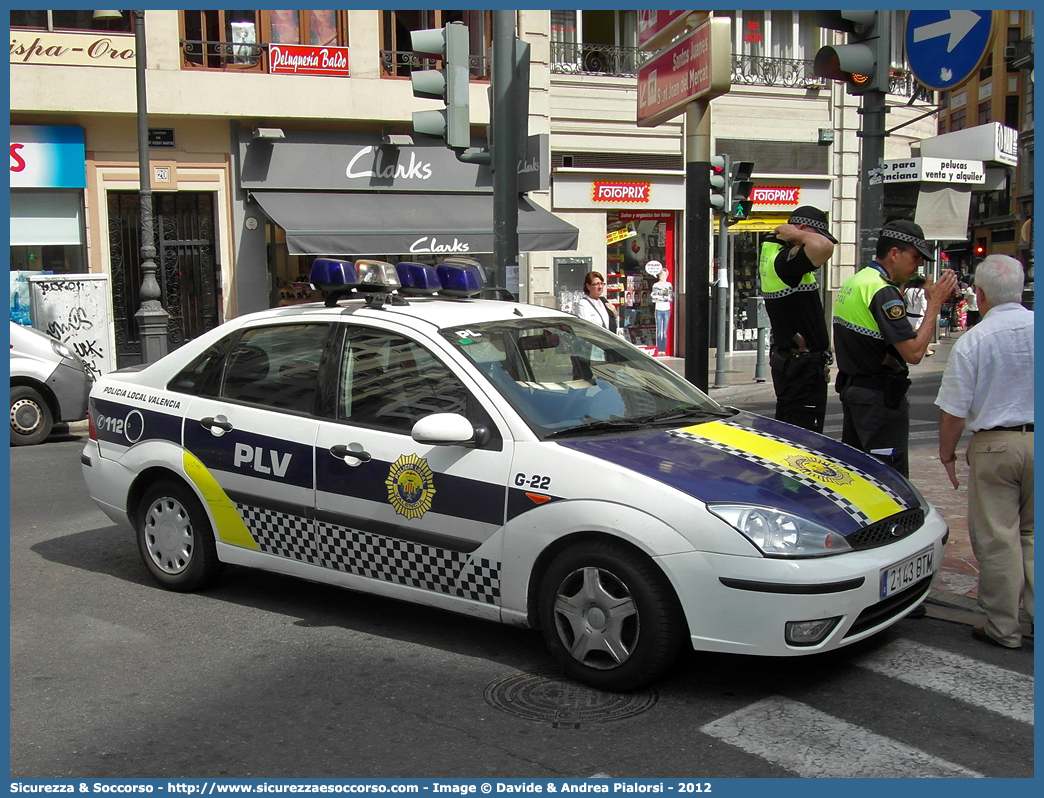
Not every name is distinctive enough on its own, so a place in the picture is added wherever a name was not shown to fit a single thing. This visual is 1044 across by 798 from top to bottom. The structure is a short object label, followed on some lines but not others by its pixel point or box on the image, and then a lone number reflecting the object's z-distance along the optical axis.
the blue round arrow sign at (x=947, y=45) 7.22
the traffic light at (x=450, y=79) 9.59
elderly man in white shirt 4.69
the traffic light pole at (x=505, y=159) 9.20
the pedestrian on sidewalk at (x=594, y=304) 11.95
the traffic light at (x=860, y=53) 7.21
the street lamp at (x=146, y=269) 14.48
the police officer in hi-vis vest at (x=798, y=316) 6.50
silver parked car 11.66
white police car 4.09
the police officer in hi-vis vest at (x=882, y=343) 5.67
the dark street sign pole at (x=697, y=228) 7.86
